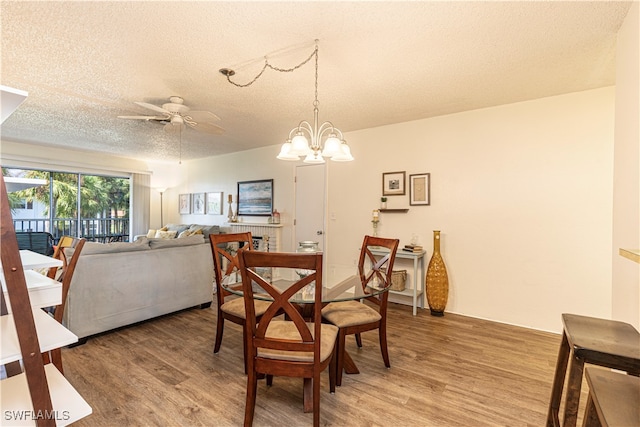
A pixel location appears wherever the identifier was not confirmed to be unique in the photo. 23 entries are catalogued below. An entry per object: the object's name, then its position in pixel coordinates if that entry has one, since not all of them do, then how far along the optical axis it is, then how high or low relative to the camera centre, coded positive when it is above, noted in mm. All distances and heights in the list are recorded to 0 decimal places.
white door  4715 +158
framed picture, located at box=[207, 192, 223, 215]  6457 +188
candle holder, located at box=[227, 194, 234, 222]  6066 -49
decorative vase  3439 -806
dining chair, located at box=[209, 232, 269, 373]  2229 -726
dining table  1774 -542
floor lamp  7071 +444
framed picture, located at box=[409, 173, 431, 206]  3738 +324
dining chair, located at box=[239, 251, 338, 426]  1479 -679
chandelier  2055 +459
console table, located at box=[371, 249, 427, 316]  3455 -754
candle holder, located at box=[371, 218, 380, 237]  4052 -182
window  5883 +83
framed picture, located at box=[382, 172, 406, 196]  3939 +415
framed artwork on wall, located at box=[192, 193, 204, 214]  6812 +194
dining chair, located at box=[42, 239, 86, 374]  1704 -405
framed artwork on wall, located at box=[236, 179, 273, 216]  5512 +281
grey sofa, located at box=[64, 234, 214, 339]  2639 -739
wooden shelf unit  733 -389
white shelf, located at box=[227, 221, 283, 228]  5255 -231
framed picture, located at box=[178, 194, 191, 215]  7089 +174
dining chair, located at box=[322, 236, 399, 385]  2033 -743
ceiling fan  2943 +972
